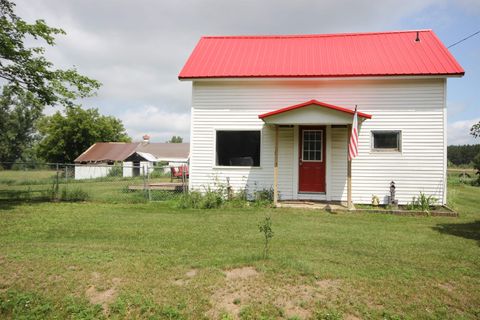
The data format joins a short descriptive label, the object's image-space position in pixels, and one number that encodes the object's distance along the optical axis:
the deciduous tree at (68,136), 46.47
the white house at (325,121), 10.76
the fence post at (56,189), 11.78
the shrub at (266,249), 5.16
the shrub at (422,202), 10.16
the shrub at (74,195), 11.88
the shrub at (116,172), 26.53
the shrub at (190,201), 10.59
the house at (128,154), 35.88
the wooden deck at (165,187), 14.43
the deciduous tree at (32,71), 11.70
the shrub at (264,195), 11.13
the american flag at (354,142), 9.64
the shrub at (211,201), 10.54
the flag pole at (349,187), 9.99
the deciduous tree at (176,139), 133.39
